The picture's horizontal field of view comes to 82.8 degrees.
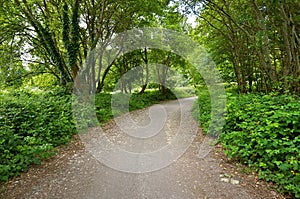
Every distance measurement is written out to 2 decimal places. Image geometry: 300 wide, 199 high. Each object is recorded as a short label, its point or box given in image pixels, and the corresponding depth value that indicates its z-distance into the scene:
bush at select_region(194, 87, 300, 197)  2.76
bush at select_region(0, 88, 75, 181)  3.47
